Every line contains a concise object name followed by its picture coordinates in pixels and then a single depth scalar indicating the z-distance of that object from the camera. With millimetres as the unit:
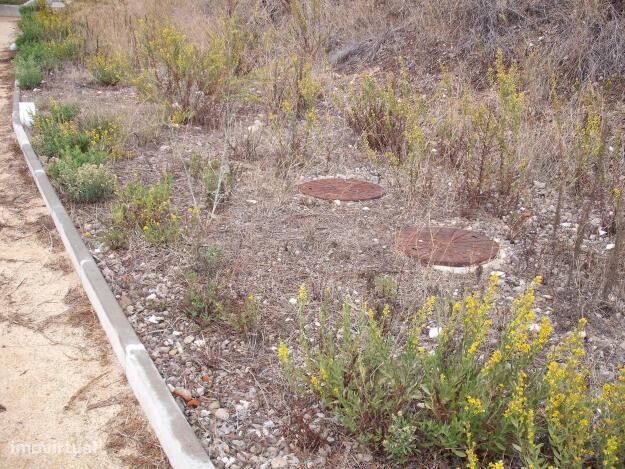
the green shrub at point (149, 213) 4602
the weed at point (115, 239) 4609
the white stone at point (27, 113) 7516
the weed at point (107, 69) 9227
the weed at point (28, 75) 9328
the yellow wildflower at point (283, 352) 2682
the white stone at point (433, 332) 3614
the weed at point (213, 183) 5277
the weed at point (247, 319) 3582
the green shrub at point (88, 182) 5320
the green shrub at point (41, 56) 10180
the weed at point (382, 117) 6164
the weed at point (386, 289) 3854
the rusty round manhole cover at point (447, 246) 4320
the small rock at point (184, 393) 3158
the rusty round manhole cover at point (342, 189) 5449
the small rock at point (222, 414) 3057
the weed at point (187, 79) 7406
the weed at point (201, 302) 3740
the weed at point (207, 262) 4183
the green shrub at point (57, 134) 6355
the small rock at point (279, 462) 2752
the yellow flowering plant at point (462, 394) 2429
